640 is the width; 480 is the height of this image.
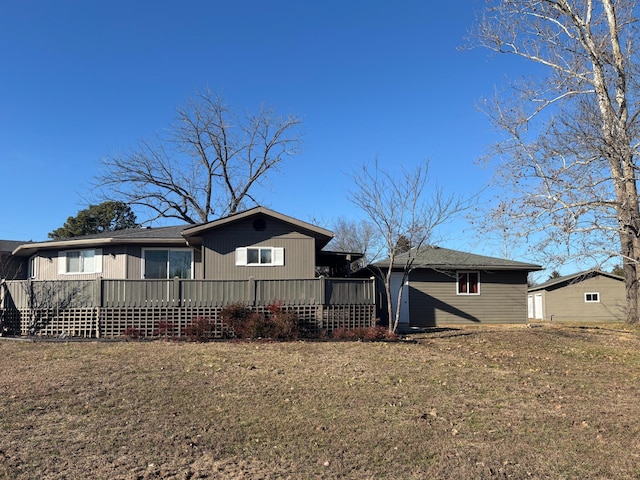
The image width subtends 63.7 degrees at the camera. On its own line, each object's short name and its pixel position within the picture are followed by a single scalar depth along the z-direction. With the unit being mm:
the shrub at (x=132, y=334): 13430
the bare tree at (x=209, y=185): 32875
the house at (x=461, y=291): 20641
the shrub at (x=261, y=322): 13008
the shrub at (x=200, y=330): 13038
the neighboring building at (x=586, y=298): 30453
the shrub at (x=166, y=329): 13477
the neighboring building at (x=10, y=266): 22250
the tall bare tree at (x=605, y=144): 11211
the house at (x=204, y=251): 16266
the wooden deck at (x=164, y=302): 13883
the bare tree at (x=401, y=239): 15082
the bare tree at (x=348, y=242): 42531
